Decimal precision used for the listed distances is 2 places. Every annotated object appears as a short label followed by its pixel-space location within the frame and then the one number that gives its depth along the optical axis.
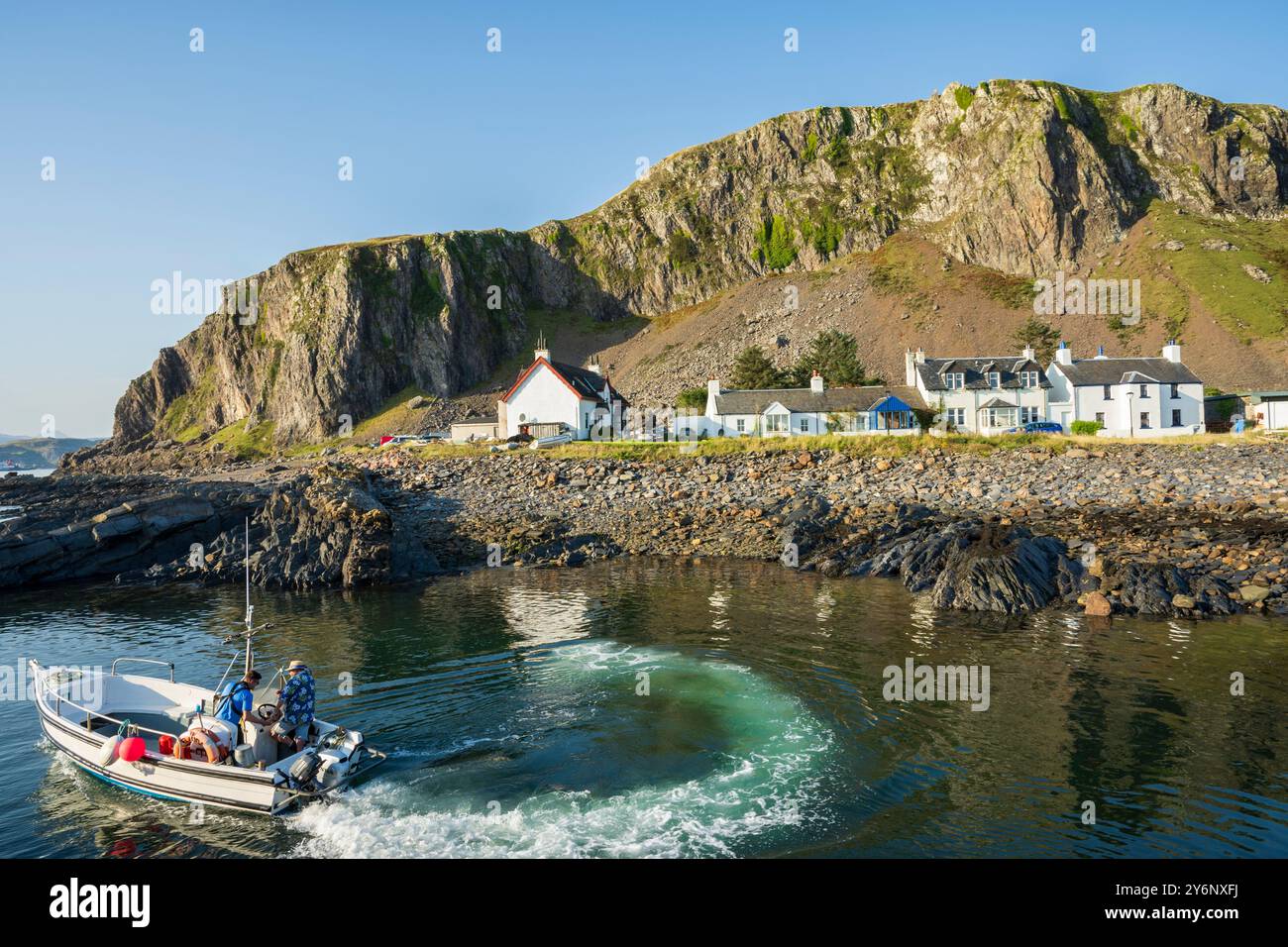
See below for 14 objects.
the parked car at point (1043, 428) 65.81
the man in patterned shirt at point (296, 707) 16.17
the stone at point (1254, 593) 27.33
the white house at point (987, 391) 69.62
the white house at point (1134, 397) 68.25
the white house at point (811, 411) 69.31
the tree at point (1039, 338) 98.75
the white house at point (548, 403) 76.50
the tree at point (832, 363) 89.31
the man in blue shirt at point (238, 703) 16.02
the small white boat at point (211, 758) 14.78
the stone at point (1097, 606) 27.66
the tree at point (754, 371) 88.06
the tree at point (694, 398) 90.38
